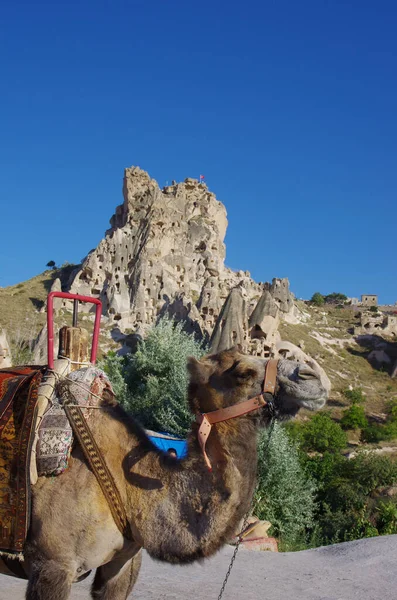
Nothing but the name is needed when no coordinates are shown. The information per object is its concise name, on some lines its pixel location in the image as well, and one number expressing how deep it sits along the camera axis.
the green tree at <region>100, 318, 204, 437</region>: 19.42
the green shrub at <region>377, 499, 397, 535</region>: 13.05
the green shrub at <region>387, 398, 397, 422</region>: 39.64
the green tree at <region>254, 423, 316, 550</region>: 14.15
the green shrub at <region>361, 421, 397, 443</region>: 34.25
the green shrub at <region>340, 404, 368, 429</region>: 36.88
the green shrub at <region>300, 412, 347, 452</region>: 27.73
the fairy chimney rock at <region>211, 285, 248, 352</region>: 33.31
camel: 3.40
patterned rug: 3.53
